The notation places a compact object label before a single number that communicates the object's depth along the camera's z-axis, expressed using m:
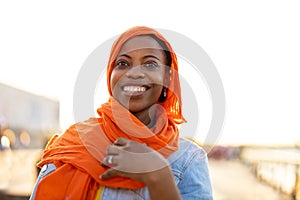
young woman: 1.67
